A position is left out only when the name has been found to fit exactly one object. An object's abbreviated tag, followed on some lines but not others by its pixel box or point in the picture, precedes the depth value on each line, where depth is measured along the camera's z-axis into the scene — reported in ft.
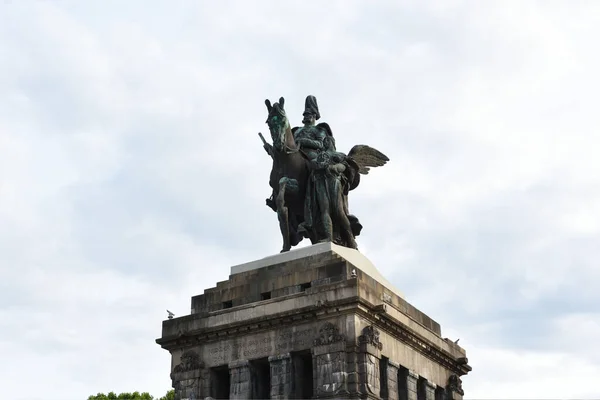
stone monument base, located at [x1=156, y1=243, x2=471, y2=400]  108.99
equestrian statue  125.39
